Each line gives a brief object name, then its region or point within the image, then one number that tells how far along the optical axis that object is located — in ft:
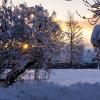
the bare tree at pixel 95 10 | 26.05
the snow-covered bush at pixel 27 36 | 40.08
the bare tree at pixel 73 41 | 150.12
